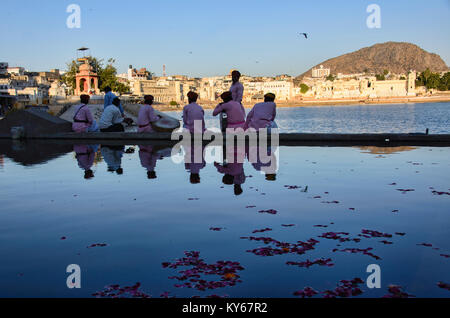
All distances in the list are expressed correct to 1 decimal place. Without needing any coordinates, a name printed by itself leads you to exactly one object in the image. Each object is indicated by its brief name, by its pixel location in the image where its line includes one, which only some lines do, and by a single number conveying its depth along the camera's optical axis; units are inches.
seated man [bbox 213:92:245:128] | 466.3
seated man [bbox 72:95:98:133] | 574.2
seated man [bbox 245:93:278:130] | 478.0
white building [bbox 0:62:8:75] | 4936.5
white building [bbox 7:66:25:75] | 6032.5
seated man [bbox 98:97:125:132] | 556.2
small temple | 2000.1
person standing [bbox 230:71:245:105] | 511.2
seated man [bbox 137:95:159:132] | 545.5
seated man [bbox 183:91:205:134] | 484.7
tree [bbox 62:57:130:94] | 2526.6
